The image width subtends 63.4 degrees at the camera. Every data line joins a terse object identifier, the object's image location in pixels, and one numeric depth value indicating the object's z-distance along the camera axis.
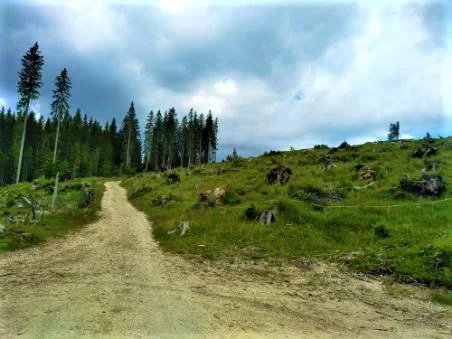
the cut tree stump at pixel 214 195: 23.62
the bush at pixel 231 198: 23.41
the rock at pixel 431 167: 23.11
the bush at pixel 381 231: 15.20
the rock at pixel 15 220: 19.41
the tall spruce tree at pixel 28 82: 49.03
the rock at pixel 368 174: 24.14
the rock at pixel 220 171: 40.73
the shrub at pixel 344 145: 40.99
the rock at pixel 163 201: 27.51
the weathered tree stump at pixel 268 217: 17.66
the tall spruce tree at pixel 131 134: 91.69
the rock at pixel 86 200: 26.24
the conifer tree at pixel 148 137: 97.50
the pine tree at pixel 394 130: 83.81
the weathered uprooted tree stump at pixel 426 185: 19.48
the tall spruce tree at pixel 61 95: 60.31
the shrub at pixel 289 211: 17.56
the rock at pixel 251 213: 18.48
